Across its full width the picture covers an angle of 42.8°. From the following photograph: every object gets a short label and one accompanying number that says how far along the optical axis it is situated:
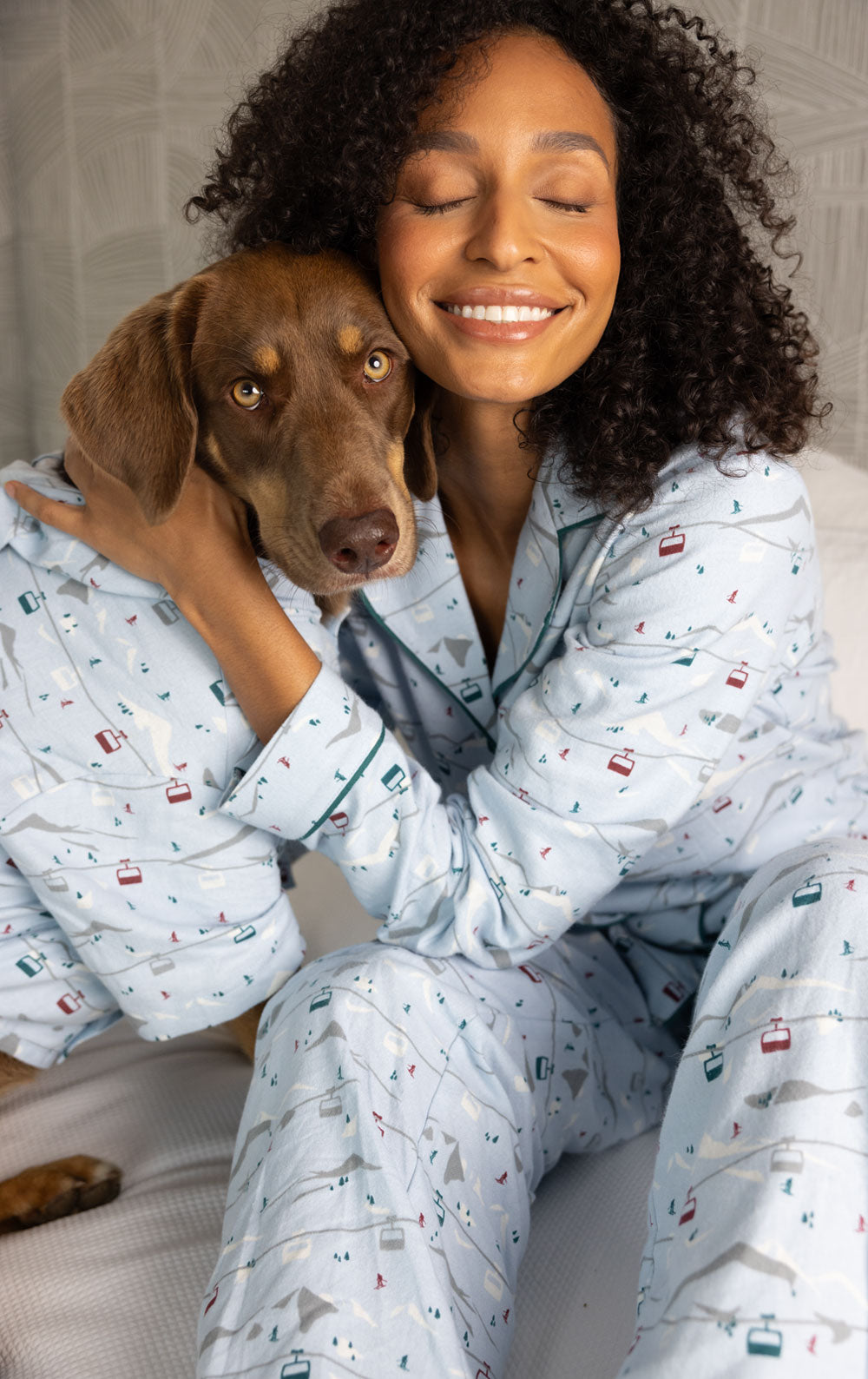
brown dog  1.45
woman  1.09
